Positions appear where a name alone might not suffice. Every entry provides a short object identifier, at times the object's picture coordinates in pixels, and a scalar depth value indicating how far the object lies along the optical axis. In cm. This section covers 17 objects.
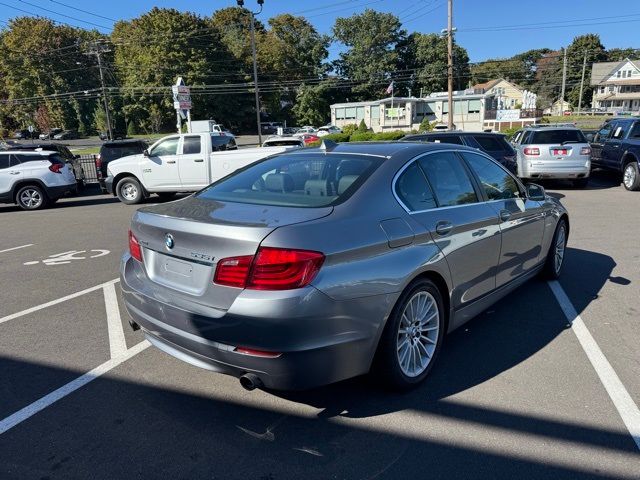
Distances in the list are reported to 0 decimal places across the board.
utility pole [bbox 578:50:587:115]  8996
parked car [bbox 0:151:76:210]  1290
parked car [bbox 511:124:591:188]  1335
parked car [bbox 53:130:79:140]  6906
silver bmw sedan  261
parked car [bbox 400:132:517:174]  1220
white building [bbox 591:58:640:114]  9350
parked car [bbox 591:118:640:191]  1327
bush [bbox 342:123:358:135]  4709
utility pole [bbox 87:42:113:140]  5245
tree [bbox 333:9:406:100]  8638
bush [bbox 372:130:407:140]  3213
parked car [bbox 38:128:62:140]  6756
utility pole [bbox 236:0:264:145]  2567
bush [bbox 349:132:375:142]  3446
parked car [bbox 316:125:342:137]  5544
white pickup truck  1296
